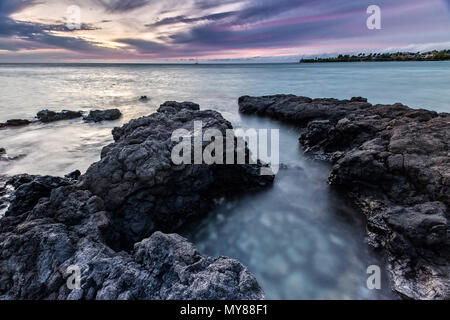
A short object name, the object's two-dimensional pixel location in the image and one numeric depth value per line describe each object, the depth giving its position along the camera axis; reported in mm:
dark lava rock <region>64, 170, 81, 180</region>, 10038
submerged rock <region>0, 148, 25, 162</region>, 12722
